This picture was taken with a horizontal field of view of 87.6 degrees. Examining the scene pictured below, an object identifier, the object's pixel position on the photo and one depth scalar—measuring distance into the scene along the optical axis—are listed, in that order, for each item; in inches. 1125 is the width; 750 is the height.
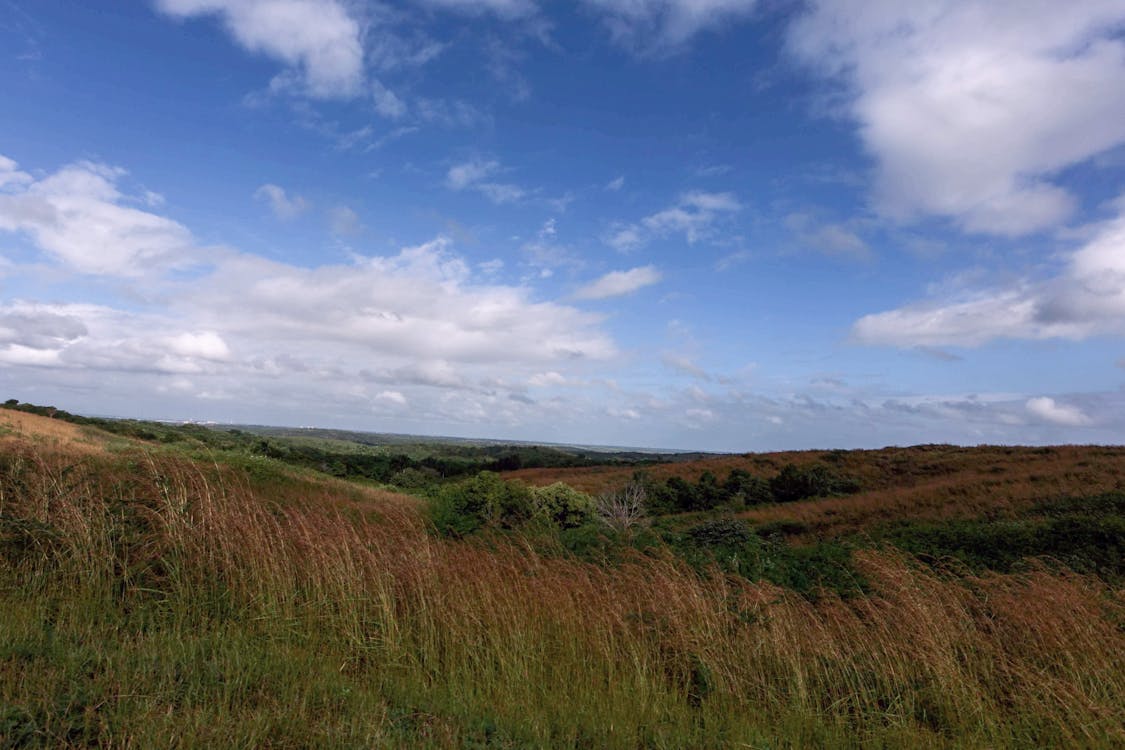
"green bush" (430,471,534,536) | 712.4
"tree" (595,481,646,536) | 737.1
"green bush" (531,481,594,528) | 844.6
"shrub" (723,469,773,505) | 1250.0
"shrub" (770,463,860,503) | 1209.4
